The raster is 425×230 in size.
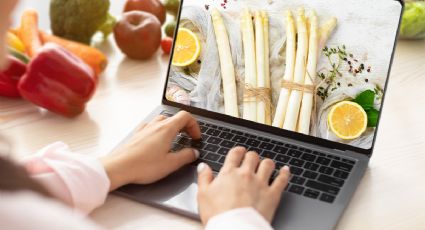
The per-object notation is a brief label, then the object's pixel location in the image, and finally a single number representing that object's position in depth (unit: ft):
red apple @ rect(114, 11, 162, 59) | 5.04
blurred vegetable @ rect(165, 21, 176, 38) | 5.31
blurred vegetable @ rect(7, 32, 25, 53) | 4.78
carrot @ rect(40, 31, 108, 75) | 4.86
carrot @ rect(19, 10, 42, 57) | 4.85
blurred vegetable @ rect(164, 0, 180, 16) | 5.46
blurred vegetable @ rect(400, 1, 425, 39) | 5.12
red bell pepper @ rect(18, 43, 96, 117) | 4.42
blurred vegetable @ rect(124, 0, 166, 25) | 5.36
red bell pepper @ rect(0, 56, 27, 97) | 4.54
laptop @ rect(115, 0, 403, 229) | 3.74
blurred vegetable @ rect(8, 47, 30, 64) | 4.63
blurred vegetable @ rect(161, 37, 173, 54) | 5.15
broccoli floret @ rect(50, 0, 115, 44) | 5.09
